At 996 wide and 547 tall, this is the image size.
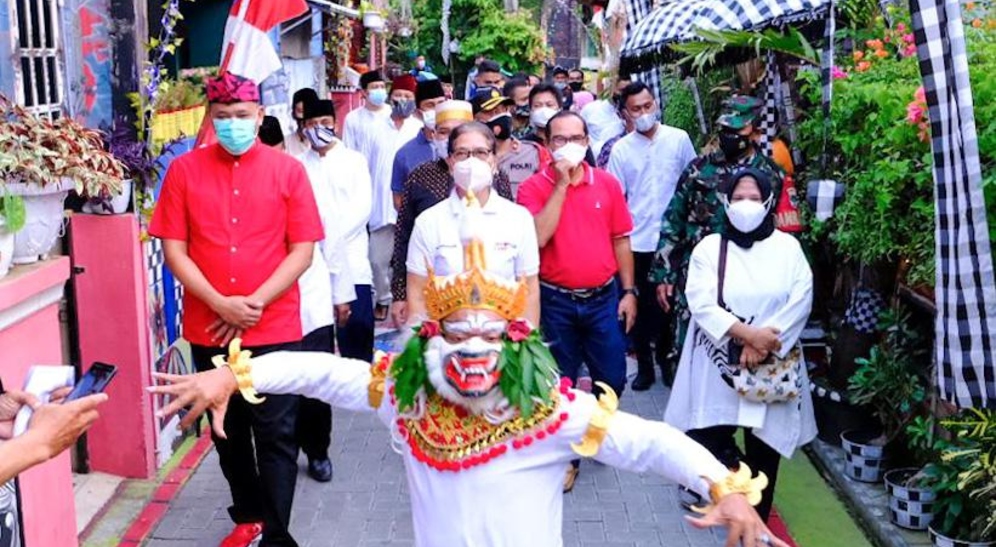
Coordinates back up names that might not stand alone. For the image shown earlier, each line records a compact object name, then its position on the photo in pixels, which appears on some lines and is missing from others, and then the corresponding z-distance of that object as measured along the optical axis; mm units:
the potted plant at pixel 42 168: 4836
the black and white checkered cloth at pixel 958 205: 4738
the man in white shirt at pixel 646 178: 8492
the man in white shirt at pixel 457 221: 5609
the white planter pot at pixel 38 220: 4906
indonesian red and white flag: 6672
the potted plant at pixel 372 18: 15850
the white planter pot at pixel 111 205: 6438
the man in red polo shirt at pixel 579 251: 6559
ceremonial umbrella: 9211
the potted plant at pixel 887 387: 6484
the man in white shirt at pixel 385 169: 9469
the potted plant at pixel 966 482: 4988
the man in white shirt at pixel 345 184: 7020
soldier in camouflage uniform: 6812
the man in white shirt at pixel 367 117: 10820
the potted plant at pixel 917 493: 5852
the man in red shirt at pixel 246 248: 5406
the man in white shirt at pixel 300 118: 7188
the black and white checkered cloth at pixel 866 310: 7094
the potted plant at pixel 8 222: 4605
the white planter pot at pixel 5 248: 4605
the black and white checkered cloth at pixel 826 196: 7145
